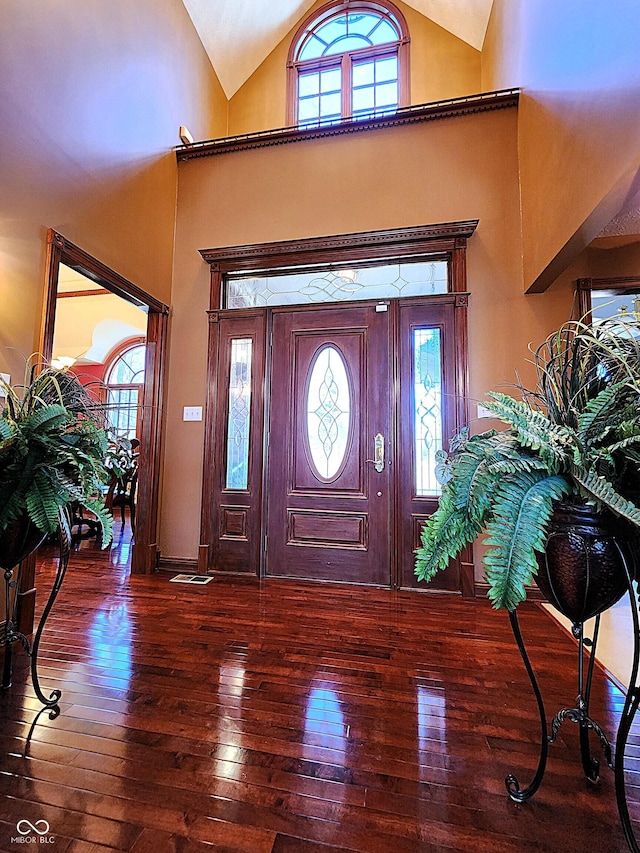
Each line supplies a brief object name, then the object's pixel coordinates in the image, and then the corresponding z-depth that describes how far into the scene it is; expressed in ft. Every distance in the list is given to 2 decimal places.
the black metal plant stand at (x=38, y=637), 5.01
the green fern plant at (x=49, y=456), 4.80
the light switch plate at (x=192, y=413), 11.96
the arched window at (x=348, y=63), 14.93
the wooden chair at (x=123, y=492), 16.39
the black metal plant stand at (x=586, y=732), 3.18
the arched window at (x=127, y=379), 26.84
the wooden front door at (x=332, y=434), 10.62
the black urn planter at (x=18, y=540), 5.04
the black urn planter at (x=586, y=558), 3.29
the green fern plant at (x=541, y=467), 3.09
